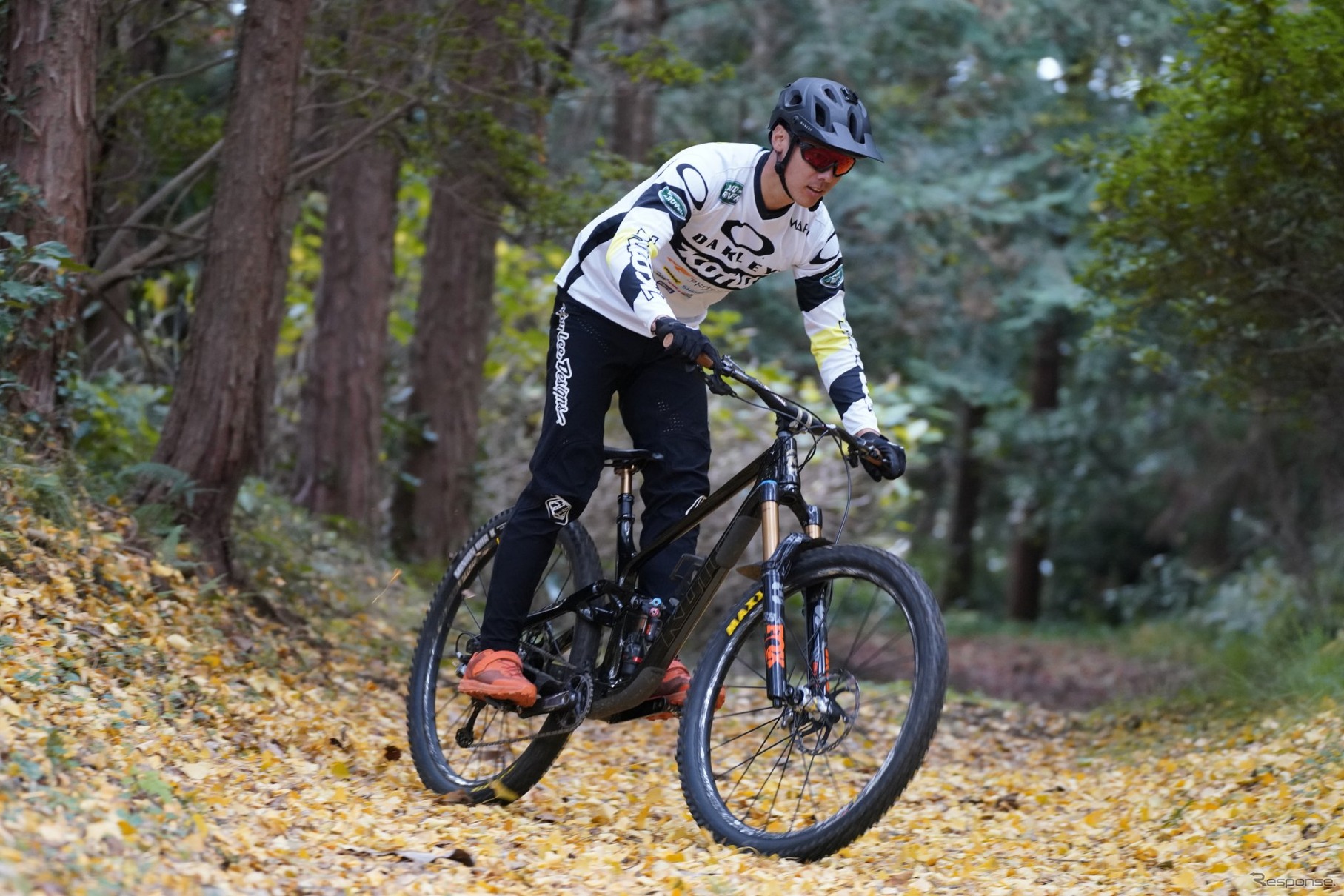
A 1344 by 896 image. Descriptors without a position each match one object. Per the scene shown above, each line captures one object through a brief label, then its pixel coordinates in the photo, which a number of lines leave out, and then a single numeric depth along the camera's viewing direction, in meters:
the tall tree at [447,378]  20.59
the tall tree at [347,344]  18.83
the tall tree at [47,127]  11.60
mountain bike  7.83
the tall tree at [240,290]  12.61
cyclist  8.62
